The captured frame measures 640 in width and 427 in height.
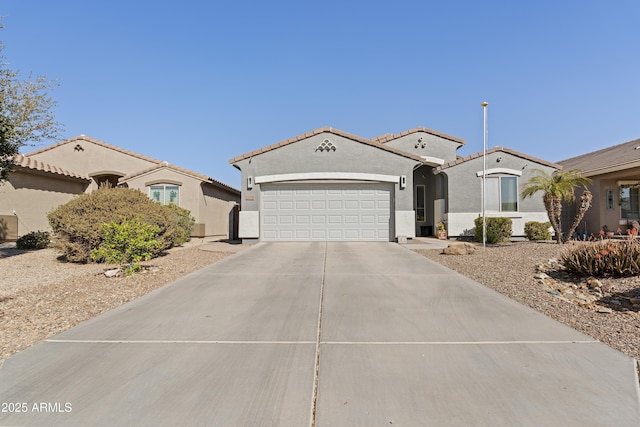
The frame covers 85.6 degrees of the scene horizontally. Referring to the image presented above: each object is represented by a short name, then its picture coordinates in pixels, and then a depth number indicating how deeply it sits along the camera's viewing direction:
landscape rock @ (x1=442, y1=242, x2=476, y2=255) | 10.61
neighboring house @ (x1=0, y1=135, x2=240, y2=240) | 14.74
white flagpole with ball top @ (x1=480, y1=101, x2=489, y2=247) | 12.78
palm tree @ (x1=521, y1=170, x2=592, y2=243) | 12.63
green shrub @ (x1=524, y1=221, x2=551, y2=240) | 14.77
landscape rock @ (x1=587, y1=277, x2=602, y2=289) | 6.54
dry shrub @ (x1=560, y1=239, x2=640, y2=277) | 6.76
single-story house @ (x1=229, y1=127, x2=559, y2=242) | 14.20
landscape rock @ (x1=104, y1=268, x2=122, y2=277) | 7.28
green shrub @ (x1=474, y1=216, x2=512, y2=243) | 13.95
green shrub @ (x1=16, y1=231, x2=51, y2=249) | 12.74
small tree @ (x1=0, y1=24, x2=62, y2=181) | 9.45
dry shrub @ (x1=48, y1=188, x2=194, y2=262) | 9.46
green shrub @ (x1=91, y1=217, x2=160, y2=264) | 8.24
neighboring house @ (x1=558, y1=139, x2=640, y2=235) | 16.55
